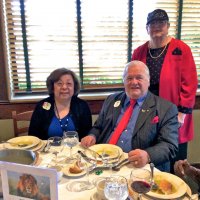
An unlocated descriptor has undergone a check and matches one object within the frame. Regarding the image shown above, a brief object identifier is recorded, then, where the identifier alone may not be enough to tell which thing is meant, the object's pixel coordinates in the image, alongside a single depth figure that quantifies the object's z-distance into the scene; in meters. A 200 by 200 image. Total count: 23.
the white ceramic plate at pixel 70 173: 1.35
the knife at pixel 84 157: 1.48
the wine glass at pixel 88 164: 1.28
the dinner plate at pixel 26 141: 1.75
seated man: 1.76
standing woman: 2.28
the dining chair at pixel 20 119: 2.34
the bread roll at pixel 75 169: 1.37
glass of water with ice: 1.10
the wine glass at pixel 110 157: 1.44
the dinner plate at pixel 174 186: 1.18
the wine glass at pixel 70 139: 1.56
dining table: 1.21
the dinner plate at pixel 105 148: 1.64
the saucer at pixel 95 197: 1.17
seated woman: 2.21
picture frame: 0.99
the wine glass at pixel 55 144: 1.58
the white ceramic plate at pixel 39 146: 1.70
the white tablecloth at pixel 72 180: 1.20
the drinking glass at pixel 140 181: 1.13
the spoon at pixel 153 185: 1.26
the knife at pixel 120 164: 1.43
